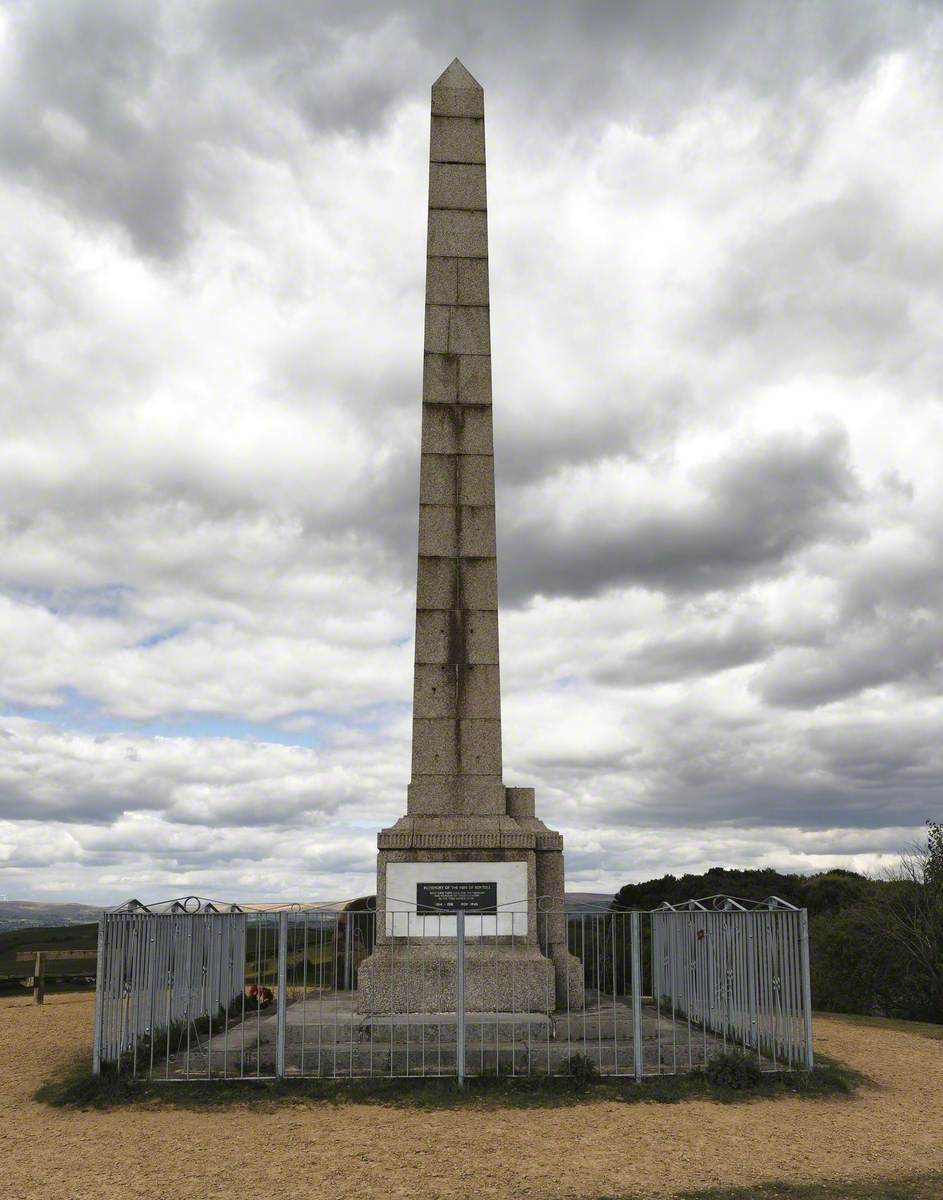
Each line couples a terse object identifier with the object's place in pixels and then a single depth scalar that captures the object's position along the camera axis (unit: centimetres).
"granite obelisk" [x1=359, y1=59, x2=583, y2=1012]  1358
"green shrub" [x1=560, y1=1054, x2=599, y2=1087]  1065
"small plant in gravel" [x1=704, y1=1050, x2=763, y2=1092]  1085
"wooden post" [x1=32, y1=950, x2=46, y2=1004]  2125
